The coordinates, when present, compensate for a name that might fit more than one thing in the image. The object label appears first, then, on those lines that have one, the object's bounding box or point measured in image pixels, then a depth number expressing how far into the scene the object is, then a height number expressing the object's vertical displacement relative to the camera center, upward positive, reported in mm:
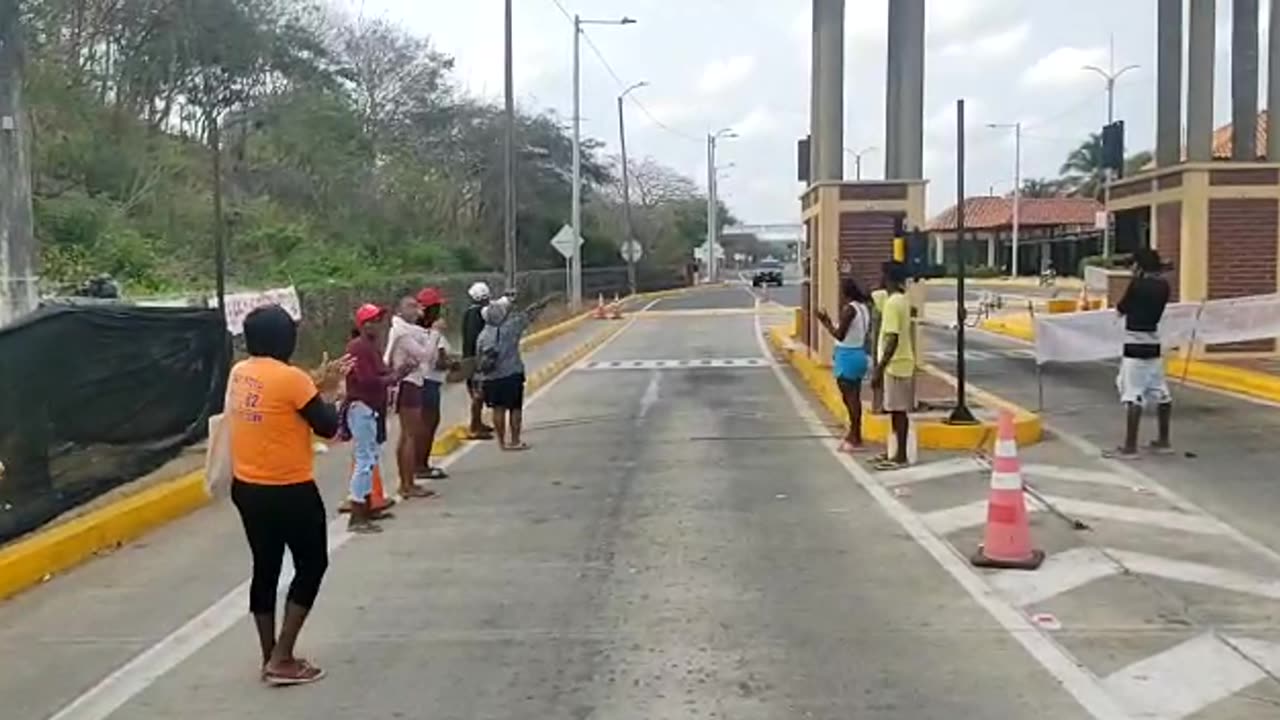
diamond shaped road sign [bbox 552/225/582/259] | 47562 +337
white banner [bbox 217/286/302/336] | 17828 -577
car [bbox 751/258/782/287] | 90944 -1661
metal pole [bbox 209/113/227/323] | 15515 +118
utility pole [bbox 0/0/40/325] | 12086 +513
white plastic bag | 6945 -924
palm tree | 102062 +5951
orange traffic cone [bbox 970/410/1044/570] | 9312 -1715
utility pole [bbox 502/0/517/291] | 32094 +1638
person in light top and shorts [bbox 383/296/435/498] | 12398 -899
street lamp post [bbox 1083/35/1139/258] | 28797 +876
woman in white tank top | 14805 -925
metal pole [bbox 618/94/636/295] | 72250 +1081
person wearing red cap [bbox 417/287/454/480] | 12727 -940
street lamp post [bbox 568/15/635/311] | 50094 +2319
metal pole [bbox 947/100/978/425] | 14977 -658
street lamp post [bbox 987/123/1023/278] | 86662 +1281
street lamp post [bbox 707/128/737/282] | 94875 +2402
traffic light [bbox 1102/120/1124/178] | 28297 +1899
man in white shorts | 14016 -961
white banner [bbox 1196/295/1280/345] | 19359 -919
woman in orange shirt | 6840 -952
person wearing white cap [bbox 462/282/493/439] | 15656 -1029
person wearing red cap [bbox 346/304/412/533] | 10992 -1073
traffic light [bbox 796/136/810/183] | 31703 +1892
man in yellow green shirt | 13672 -1021
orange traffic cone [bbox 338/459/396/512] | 11781 -1907
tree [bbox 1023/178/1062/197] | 127625 +5078
